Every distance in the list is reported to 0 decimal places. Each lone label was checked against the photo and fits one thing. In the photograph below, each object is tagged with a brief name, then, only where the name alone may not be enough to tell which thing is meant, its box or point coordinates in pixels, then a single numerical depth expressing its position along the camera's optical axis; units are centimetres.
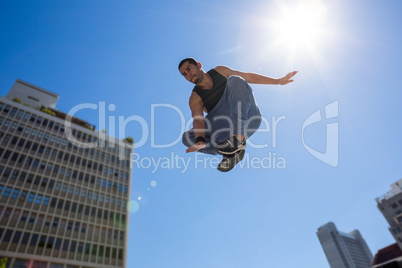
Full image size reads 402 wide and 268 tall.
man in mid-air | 381
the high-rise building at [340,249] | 15440
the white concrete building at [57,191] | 3416
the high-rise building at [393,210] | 6112
